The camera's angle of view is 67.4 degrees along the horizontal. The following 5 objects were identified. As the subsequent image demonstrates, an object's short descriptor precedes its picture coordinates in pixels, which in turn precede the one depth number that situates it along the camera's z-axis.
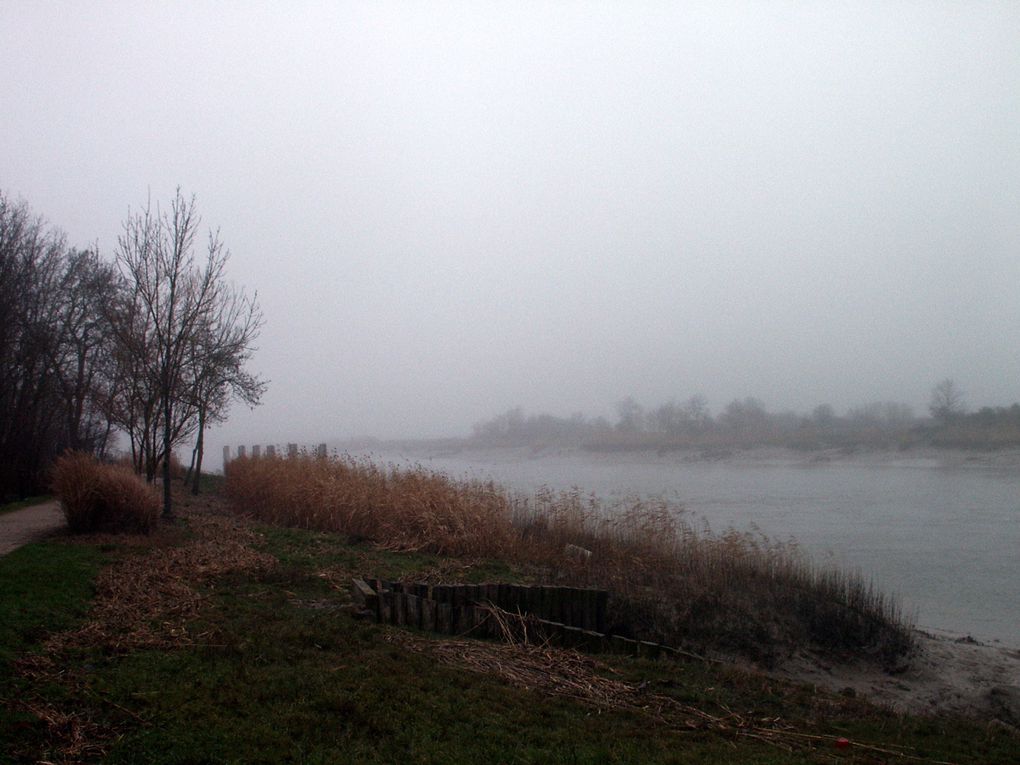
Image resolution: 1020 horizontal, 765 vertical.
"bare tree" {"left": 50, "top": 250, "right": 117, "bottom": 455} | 23.22
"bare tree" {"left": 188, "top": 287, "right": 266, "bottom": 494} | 16.83
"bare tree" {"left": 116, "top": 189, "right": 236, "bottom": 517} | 15.41
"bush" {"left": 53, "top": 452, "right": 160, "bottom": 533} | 12.24
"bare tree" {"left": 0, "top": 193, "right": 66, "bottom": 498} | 19.70
